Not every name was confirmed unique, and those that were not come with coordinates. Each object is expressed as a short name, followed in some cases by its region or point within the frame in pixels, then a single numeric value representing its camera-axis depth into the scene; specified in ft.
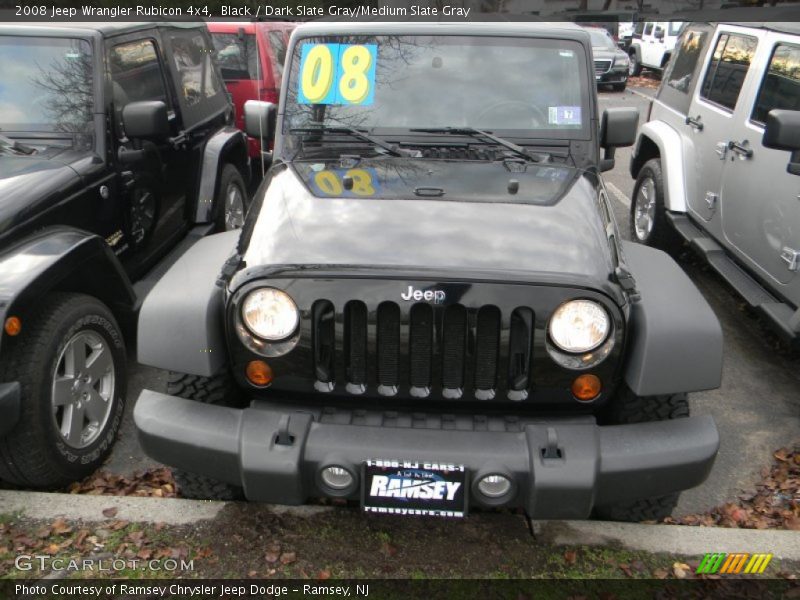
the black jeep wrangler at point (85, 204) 9.95
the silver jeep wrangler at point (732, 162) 14.21
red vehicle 25.11
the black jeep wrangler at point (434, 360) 7.96
